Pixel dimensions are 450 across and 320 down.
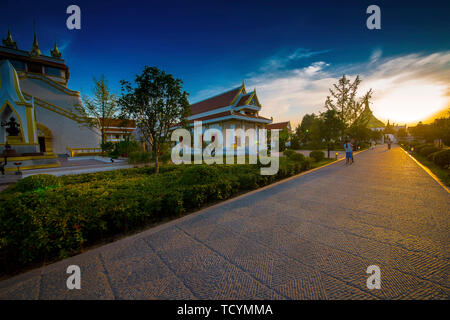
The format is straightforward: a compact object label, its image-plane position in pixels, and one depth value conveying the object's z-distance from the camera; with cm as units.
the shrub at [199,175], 553
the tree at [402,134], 8306
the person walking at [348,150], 1406
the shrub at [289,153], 1290
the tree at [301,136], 3724
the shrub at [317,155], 1603
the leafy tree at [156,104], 787
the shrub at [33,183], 463
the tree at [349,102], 2373
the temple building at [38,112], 1284
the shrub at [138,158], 1412
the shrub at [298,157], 1209
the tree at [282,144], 1966
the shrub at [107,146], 1956
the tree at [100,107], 2273
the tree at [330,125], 1781
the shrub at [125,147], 1652
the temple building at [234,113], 2292
